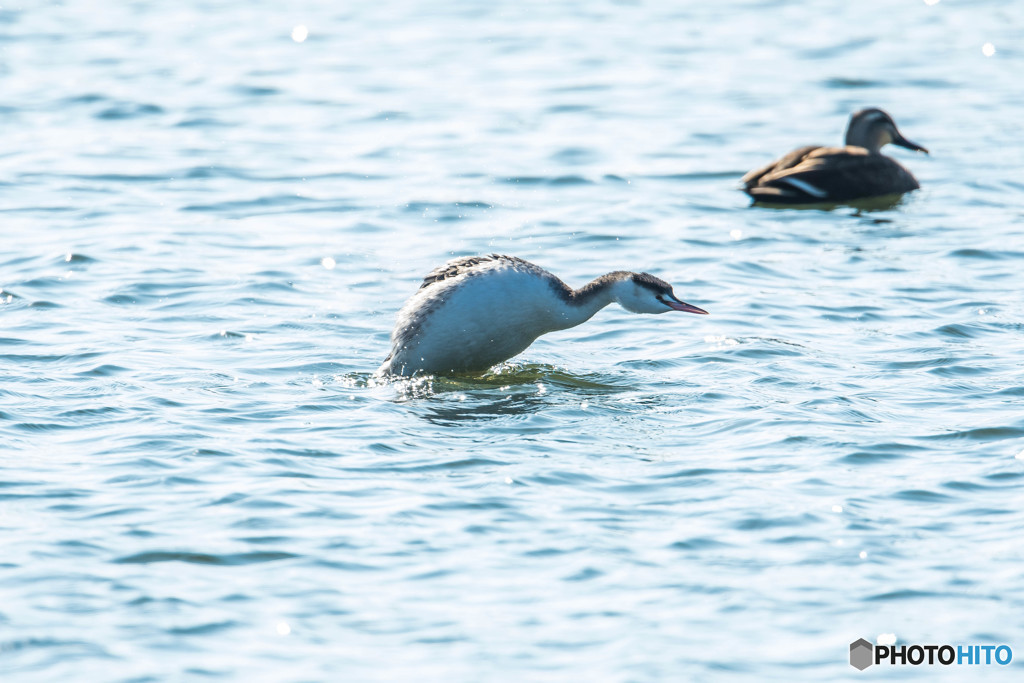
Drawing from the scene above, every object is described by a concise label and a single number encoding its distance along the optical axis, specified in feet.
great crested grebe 63.98
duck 101.14
